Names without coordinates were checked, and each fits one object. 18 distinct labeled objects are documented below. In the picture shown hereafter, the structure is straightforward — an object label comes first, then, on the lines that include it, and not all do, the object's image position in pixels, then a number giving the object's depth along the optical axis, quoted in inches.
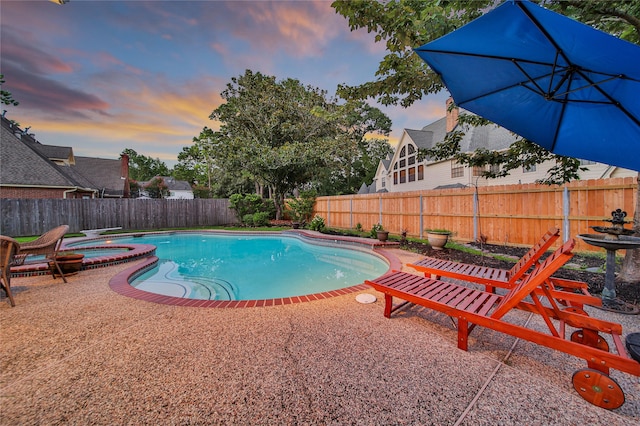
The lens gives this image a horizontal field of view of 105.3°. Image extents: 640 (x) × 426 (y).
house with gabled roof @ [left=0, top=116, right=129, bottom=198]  523.7
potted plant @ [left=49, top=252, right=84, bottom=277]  207.3
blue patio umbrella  67.2
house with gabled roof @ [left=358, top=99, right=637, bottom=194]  504.1
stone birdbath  122.6
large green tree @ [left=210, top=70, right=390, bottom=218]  604.1
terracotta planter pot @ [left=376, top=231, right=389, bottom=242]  367.2
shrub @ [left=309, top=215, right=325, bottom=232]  523.6
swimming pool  215.6
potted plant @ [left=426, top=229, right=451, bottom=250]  294.0
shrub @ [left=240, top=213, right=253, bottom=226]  640.4
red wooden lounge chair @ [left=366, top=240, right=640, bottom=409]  67.3
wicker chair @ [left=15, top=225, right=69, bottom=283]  174.1
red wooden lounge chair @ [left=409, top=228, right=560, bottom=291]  123.1
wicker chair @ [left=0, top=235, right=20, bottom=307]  135.5
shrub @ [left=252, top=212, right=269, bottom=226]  623.5
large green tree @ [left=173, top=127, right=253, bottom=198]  700.7
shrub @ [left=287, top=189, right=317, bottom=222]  620.7
